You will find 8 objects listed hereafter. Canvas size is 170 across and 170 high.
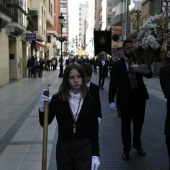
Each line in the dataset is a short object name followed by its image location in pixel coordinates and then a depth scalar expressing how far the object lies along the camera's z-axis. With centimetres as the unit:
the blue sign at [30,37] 2552
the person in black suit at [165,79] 390
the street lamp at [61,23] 2806
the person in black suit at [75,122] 313
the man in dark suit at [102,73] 1672
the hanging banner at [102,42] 1516
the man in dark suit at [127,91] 528
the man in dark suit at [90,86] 433
